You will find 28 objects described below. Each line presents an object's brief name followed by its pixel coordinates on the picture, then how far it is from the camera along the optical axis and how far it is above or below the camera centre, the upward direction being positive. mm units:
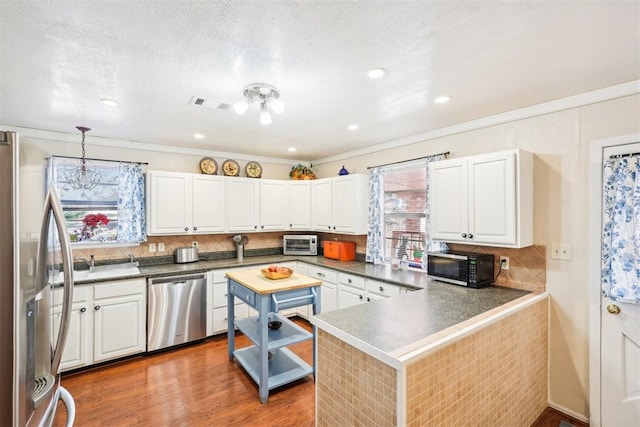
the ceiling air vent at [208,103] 2334 +867
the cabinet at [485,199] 2357 +117
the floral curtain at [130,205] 3596 +98
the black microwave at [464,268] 2596 -489
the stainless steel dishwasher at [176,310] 3303 -1092
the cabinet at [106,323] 2920 -1104
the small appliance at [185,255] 3875 -536
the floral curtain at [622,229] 2014 -106
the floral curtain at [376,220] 3838 -86
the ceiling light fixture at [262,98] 2063 +827
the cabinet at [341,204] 3941 +126
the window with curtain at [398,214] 3545 -9
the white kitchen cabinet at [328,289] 3725 -940
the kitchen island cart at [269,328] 2545 -1118
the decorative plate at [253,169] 4527 +655
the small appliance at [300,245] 4617 -482
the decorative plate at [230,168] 4328 +653
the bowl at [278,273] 2855 -576
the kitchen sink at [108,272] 3069 -638
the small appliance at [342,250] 4172 -517
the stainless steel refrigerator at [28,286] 924 -245
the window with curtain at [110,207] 3465 +74
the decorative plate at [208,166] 4133 +650
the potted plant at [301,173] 4734 +627
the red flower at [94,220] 3500 -78
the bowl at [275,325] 3008 -1105
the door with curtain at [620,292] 2025 -533
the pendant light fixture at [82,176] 3422 +422
